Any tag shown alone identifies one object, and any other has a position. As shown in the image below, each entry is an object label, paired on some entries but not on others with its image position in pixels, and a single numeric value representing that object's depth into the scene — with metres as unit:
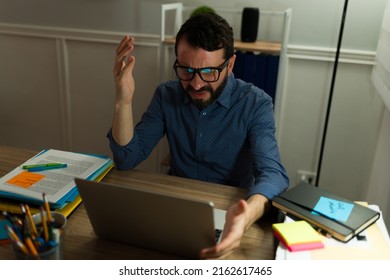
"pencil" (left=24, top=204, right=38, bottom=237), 0.74
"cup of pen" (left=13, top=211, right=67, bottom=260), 0.71
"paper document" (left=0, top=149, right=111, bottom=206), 1.03
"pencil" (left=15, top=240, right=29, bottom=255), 0.71
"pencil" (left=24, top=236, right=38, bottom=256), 0.71
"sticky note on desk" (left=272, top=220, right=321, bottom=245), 0.87
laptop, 0.76
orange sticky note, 1.09
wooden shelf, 1.98
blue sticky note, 0.94
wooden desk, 0.87
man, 1.26
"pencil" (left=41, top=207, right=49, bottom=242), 0.74
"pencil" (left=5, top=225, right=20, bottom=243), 0.71
